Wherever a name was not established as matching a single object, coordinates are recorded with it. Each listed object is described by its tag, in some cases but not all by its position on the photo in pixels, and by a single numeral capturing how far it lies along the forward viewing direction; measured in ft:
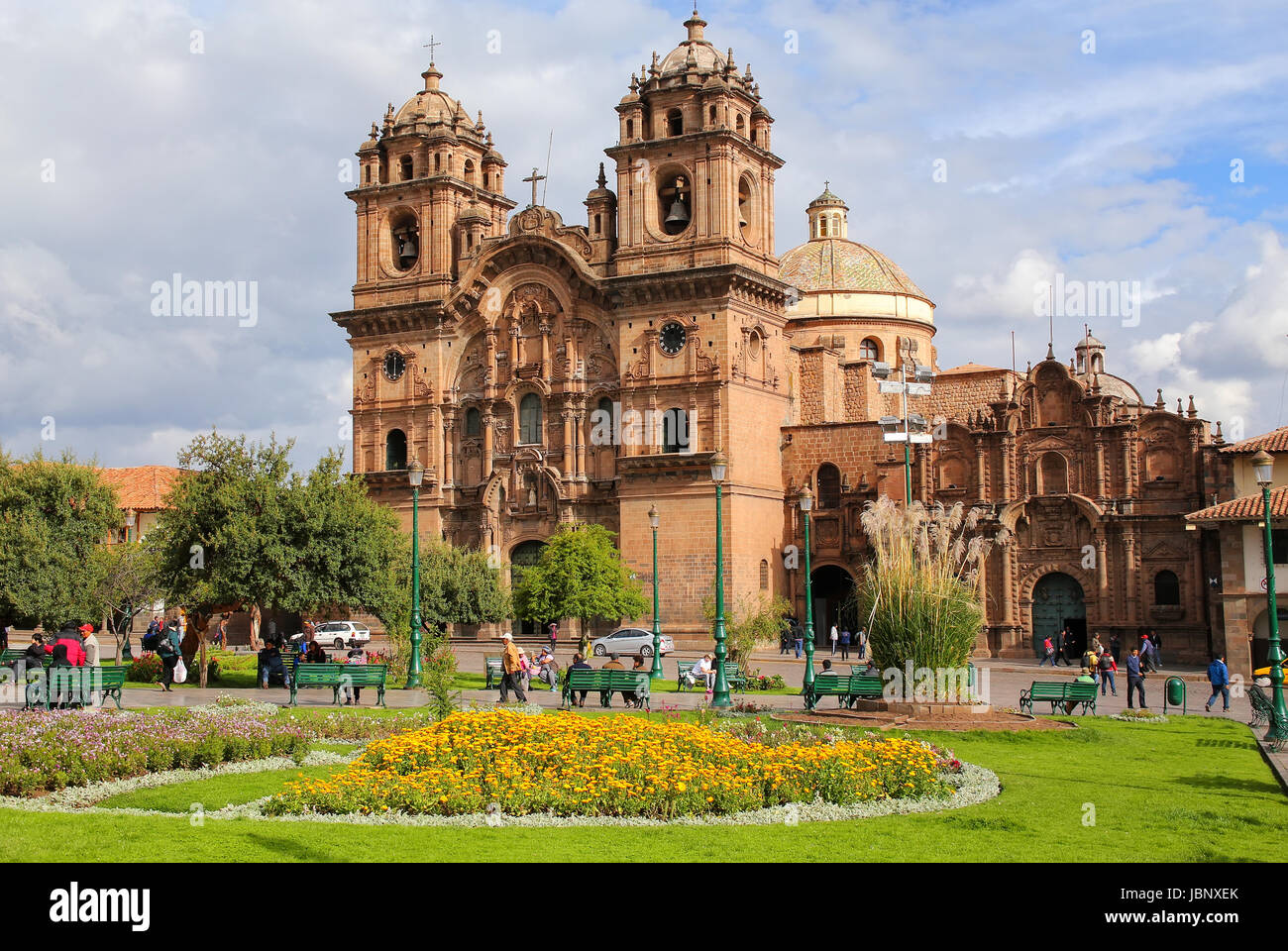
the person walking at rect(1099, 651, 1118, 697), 101.40
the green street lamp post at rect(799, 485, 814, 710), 80.53
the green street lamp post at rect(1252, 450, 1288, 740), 67.15
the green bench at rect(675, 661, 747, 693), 99.74
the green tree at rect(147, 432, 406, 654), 98.68
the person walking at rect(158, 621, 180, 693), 92.17
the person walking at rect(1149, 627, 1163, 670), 130.23
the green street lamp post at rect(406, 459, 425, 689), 95.04
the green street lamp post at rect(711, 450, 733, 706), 82.84
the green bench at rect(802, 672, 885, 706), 76.64
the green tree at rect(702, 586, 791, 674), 107.34
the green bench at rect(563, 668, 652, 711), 82.17
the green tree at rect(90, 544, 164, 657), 119.55
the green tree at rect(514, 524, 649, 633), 139.44
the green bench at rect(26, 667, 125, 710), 73.77
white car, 159.47
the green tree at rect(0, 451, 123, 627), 112.57
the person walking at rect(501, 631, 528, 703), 83.82
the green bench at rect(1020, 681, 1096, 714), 79.92
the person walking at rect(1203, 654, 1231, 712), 89.74
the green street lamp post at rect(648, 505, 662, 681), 104.86
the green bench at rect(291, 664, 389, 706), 83.87
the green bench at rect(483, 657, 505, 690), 99.36
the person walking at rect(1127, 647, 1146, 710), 87.20
